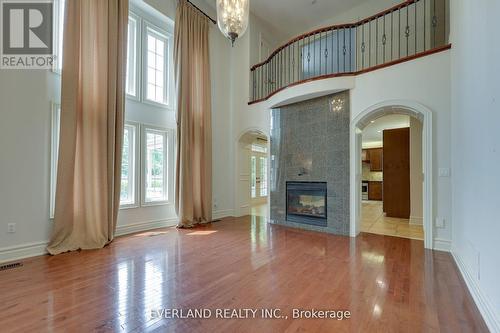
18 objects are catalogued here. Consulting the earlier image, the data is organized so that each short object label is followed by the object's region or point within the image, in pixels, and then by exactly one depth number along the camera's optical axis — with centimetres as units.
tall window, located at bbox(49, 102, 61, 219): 370
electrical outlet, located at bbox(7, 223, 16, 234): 328
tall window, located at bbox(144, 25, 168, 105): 526
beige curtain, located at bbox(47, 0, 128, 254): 366
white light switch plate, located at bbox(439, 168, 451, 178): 364
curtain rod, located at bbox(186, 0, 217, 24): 574
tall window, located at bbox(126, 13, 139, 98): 493
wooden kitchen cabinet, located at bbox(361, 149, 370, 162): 1187
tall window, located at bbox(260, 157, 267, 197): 984
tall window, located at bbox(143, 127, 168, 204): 512
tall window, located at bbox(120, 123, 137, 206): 480
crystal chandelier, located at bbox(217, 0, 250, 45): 298
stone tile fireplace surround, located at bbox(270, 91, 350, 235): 473
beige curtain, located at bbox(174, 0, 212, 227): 538
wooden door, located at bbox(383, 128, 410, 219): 631
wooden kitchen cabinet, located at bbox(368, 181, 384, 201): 1110
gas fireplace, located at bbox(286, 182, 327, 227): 504
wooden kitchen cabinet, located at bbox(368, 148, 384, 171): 1133
